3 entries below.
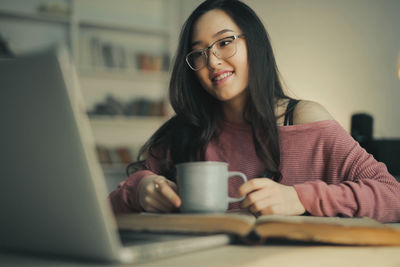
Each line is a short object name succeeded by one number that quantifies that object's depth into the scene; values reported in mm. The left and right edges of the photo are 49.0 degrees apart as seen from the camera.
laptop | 363
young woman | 1239
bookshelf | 3562
